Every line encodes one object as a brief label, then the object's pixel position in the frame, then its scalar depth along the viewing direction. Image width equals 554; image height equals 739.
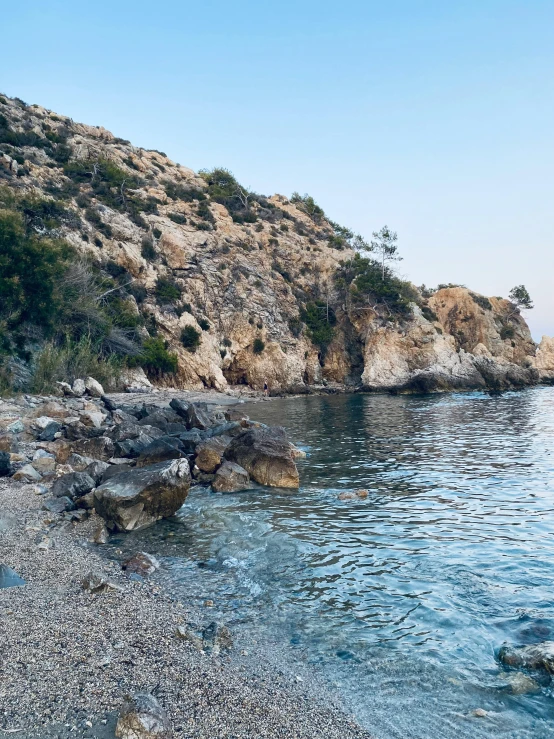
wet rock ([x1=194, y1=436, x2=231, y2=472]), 14.97
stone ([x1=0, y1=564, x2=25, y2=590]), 6.61
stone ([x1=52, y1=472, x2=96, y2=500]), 11.23
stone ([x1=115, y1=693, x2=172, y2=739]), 3.85
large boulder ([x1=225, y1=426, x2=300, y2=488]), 14.04
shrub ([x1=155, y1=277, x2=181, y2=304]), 48.84
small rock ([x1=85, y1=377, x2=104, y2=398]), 27.53
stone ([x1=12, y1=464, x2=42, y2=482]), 12.49
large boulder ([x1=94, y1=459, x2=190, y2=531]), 9.99
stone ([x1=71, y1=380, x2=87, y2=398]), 26.25
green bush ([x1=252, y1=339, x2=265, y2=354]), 54.31
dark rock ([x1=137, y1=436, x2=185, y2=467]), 13.63
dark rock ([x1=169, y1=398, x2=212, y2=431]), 21.02
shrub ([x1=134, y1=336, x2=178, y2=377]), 41.22
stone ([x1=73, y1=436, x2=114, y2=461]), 15.09
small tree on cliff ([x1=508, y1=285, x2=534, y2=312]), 71.56
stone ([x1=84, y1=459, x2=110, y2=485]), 12.28
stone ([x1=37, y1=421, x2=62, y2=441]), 16.61
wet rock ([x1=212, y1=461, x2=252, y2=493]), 13.52
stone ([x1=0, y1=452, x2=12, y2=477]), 12.75
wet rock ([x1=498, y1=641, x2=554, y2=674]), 5.33
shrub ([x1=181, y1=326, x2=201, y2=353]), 47.31
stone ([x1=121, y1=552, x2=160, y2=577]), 7.79
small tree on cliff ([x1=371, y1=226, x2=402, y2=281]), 65.62
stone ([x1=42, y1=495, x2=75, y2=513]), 10.50
